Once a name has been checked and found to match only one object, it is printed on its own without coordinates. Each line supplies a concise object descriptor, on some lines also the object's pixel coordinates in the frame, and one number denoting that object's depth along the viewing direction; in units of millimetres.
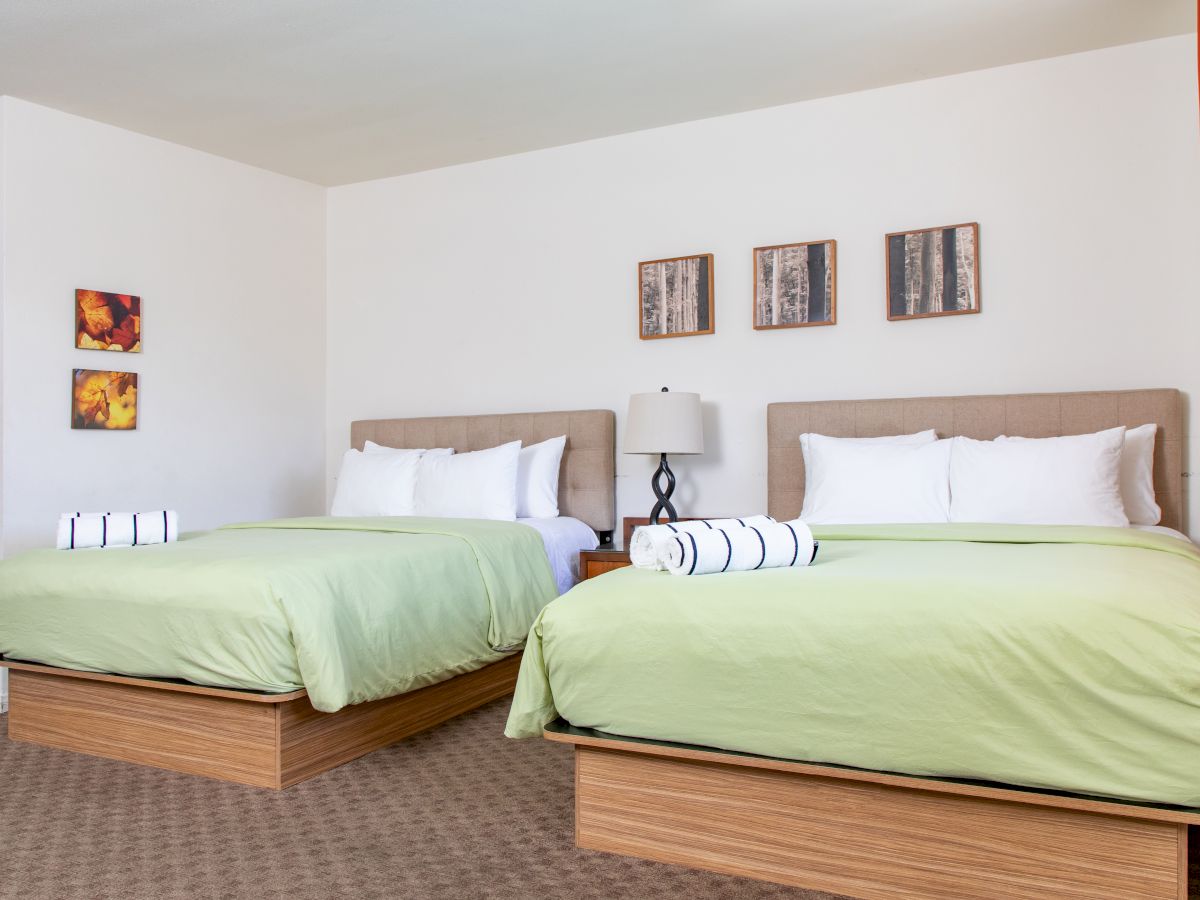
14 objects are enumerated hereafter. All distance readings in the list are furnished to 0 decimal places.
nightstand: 4105
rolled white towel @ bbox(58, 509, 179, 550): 3422
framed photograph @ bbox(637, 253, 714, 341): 4520
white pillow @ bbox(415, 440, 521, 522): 4312
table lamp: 4137
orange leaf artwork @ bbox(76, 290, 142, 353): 4297
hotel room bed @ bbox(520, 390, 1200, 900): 1808
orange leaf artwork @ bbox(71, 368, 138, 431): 4273
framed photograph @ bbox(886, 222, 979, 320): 3973
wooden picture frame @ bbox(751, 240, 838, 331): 4258
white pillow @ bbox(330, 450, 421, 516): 4477
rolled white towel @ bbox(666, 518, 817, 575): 2295
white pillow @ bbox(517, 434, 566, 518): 4539
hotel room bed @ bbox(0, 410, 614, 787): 2760
